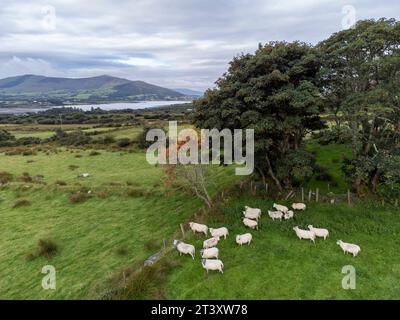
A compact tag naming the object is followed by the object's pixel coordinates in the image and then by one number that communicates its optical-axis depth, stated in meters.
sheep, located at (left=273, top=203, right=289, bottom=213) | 27.30
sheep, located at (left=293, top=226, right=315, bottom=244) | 22.98
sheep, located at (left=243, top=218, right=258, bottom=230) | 25.34
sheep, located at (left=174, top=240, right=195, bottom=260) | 22.14
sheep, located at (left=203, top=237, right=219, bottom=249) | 22.75
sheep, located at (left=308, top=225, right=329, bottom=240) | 23.36
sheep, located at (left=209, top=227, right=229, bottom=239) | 24.48
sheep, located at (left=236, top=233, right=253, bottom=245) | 23.22
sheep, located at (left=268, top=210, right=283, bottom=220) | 26.59
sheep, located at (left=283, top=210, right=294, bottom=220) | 26.48
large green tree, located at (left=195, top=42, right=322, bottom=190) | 27.88
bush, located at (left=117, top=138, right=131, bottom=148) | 72.79
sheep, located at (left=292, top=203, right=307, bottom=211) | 27.98
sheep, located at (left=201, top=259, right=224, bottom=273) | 20.12
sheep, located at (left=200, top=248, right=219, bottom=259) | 21.22
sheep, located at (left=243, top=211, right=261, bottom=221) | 26.64
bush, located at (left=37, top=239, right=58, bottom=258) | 28.55
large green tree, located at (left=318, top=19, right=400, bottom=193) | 25.59
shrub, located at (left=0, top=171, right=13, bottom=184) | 48.38
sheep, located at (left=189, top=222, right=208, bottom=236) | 25.36
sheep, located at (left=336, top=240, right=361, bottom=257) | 21.12
